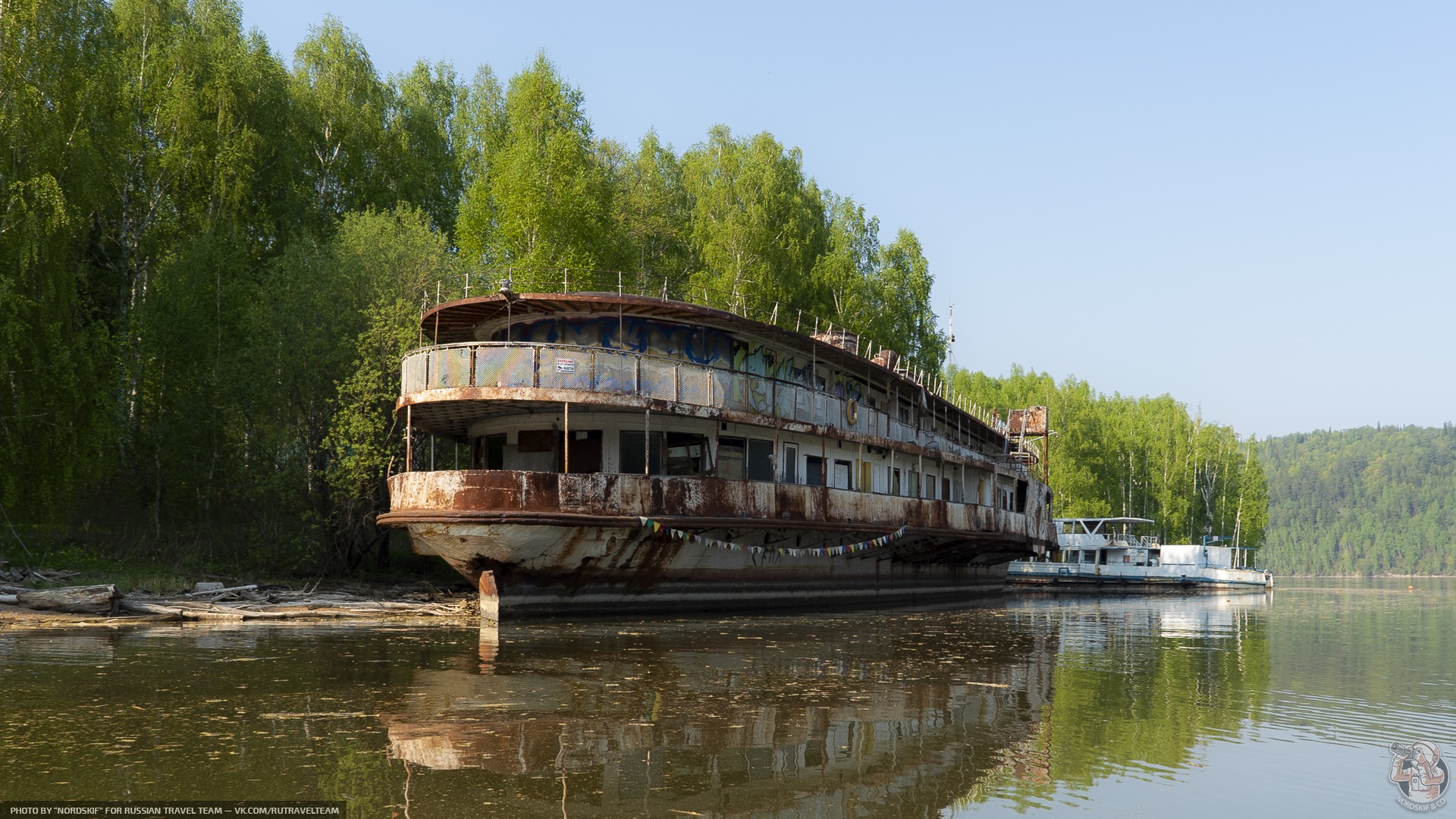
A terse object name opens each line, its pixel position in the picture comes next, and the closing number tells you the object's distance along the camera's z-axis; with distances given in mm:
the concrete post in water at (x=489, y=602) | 19828
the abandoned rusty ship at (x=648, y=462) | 19906
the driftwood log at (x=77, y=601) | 19109
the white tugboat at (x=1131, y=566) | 48312
